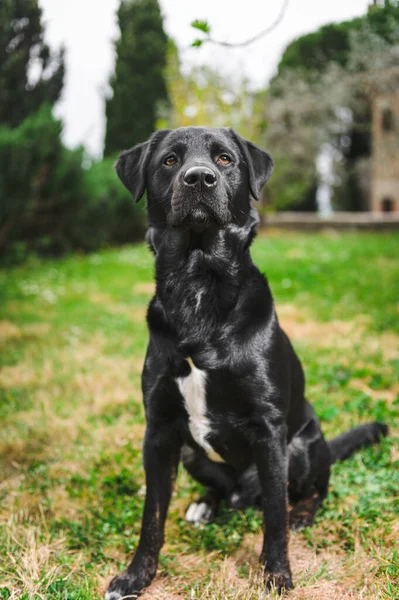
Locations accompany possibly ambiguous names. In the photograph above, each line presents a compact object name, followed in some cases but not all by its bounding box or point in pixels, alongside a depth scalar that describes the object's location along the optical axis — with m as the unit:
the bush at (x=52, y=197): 8.70
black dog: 2.11
